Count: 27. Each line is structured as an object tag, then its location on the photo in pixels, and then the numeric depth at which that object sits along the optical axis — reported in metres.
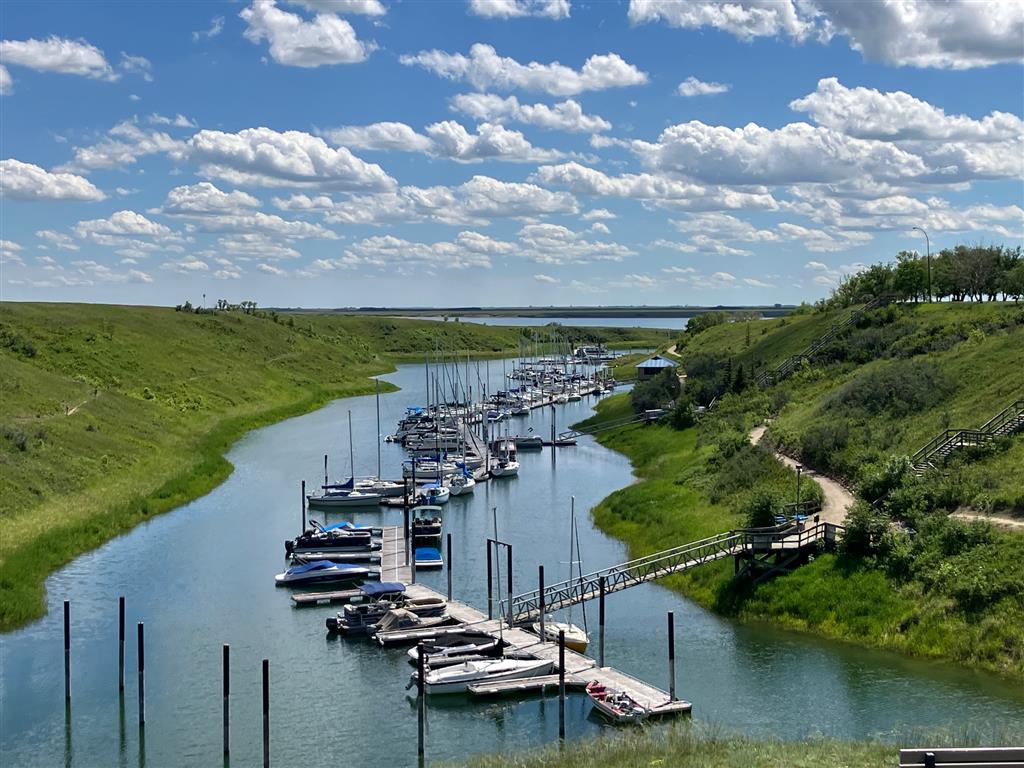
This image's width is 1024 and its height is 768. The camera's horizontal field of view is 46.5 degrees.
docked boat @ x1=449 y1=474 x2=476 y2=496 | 94.19
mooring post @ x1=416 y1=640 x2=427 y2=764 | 41.06
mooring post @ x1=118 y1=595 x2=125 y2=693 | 47.23
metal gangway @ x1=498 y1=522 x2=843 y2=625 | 54.97
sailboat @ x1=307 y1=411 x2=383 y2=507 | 89.75
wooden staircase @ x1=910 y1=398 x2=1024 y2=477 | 63.82
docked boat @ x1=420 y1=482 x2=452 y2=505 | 89.75
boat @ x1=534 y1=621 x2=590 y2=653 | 51.25
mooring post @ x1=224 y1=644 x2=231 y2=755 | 40.94
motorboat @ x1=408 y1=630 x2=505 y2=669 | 49.92
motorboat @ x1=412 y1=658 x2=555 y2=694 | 47.47
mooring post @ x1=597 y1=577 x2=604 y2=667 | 48.78
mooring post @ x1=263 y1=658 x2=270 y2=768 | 39.31
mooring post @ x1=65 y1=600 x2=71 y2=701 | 45.50
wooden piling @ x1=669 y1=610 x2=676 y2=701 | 44.16
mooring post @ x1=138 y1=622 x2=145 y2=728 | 43.81
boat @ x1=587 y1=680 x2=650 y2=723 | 43.00
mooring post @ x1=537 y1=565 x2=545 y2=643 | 51.57
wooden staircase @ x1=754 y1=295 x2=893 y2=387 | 115.48
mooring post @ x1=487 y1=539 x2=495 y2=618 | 55.19
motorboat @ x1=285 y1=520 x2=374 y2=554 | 71.50
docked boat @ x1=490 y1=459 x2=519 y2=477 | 103.81
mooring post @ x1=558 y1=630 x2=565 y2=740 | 42.16
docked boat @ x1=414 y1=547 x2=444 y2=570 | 69.19
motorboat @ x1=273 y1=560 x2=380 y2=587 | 65.25
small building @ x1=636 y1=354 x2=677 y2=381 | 154.00
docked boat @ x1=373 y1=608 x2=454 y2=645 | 54.17
